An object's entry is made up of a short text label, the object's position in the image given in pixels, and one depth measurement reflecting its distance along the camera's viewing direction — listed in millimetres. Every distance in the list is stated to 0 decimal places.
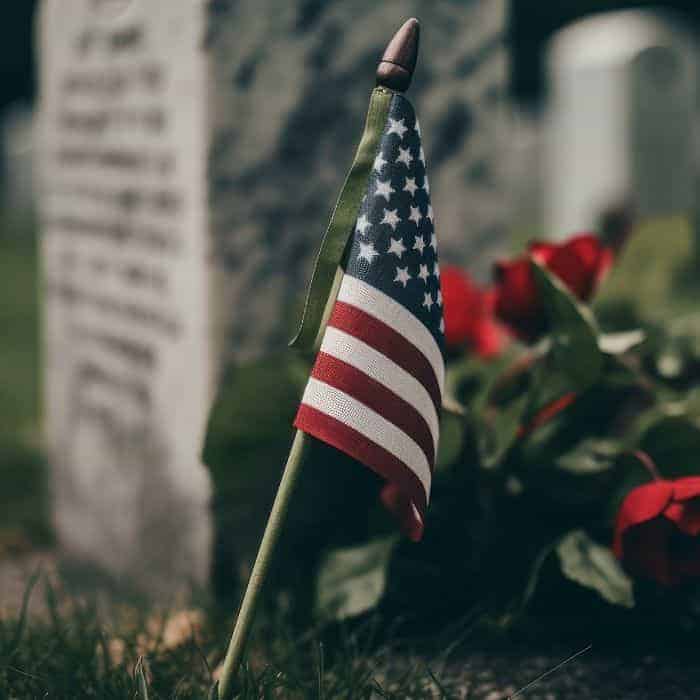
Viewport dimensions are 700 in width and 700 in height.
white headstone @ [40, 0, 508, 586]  1649
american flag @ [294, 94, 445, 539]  1248
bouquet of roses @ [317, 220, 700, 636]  1401
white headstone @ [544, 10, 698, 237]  5465
